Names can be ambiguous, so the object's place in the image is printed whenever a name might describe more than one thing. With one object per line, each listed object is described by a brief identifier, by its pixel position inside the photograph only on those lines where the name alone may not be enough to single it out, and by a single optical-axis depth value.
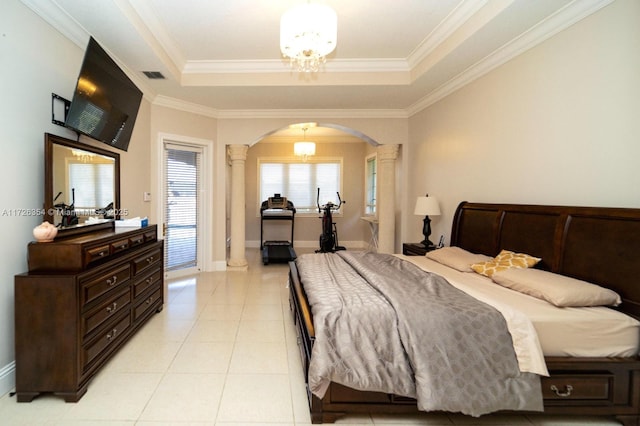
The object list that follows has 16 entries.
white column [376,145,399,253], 5.30
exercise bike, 6.53
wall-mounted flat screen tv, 2.30
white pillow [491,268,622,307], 1.80
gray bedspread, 1.56
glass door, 4.74
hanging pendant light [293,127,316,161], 6.58
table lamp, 3.96
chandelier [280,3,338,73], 2.25
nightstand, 3.88
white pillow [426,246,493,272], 2.77
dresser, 1.87
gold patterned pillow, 2.39
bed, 1.68
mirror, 2.25
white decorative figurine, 2.00
